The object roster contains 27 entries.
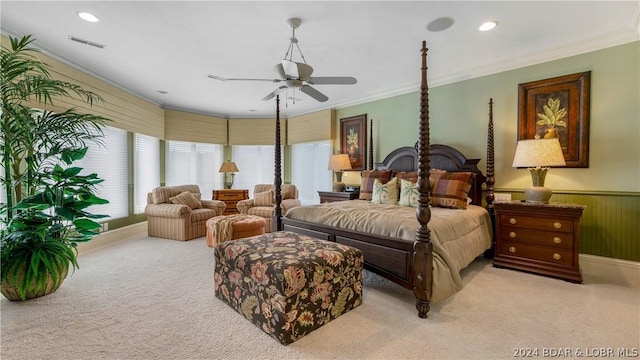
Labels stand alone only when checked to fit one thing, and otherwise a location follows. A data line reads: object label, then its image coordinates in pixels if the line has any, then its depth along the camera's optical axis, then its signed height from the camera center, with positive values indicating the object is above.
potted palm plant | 2.36 -0.23
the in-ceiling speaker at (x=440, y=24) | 2.63 +1.55
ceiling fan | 2.54 +1.01
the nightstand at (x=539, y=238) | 2.85 -0.70
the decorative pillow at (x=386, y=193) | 3.78 -0.24
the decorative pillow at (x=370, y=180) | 4.28 -0.07
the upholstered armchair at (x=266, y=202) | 5.25 -0.56
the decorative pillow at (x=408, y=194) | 3.54 -0.24
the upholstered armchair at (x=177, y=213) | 4.67 -0.70
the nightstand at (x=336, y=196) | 4.76 -0.37
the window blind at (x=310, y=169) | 6.10 +0.15
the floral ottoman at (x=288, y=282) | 1.87 -0.83
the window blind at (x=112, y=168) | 4.25 +0.10
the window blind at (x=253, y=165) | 7.05 +0.27
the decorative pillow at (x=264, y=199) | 5.61 -0.50
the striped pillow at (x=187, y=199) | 5.06 -0.48
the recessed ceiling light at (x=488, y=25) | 2.71 +1.57
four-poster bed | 2.18 -0.57
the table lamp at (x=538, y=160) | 2.94 +0.19
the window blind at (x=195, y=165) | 6.13 +0.24
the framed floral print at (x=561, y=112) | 3.16 +0.81
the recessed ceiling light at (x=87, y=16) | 2.54 +1.53
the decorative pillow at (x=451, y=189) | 3.37 -0.17
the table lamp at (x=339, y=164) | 5.05 +0.22
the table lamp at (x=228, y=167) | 6.36 +0.19
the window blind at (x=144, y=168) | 5.24 +0.14
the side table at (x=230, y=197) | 6.18 -0.51
